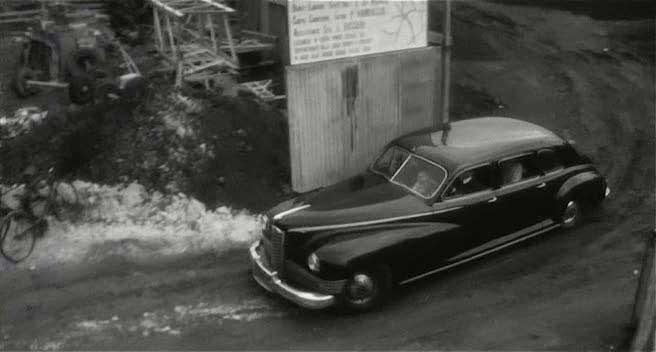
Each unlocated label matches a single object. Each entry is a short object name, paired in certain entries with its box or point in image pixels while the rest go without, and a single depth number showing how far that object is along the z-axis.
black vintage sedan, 8.14
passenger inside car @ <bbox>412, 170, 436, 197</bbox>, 8.81
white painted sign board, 10.31
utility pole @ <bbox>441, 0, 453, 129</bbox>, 11.09
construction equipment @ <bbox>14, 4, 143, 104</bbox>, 12.11
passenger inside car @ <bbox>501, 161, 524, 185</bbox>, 9.20
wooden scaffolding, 12.11
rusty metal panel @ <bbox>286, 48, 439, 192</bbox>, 10.55
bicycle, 9.30
